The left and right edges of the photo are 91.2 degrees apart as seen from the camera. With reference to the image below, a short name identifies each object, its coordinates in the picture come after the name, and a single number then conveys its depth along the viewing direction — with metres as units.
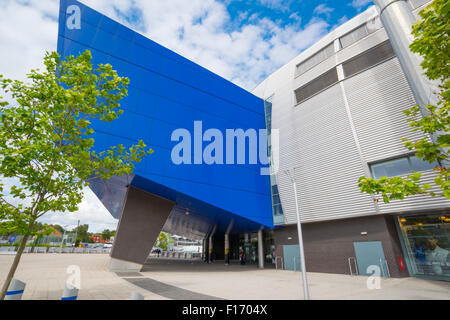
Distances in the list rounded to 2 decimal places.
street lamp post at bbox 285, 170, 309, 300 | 8.20
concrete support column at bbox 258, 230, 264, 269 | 24.95
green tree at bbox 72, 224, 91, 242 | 98.05
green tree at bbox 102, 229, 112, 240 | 120.34
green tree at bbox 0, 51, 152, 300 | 6.23
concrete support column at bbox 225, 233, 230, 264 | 31.10
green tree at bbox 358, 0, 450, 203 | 6.41
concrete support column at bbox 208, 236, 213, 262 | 37.07
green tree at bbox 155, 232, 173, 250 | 71.93
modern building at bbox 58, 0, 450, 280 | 15.36
